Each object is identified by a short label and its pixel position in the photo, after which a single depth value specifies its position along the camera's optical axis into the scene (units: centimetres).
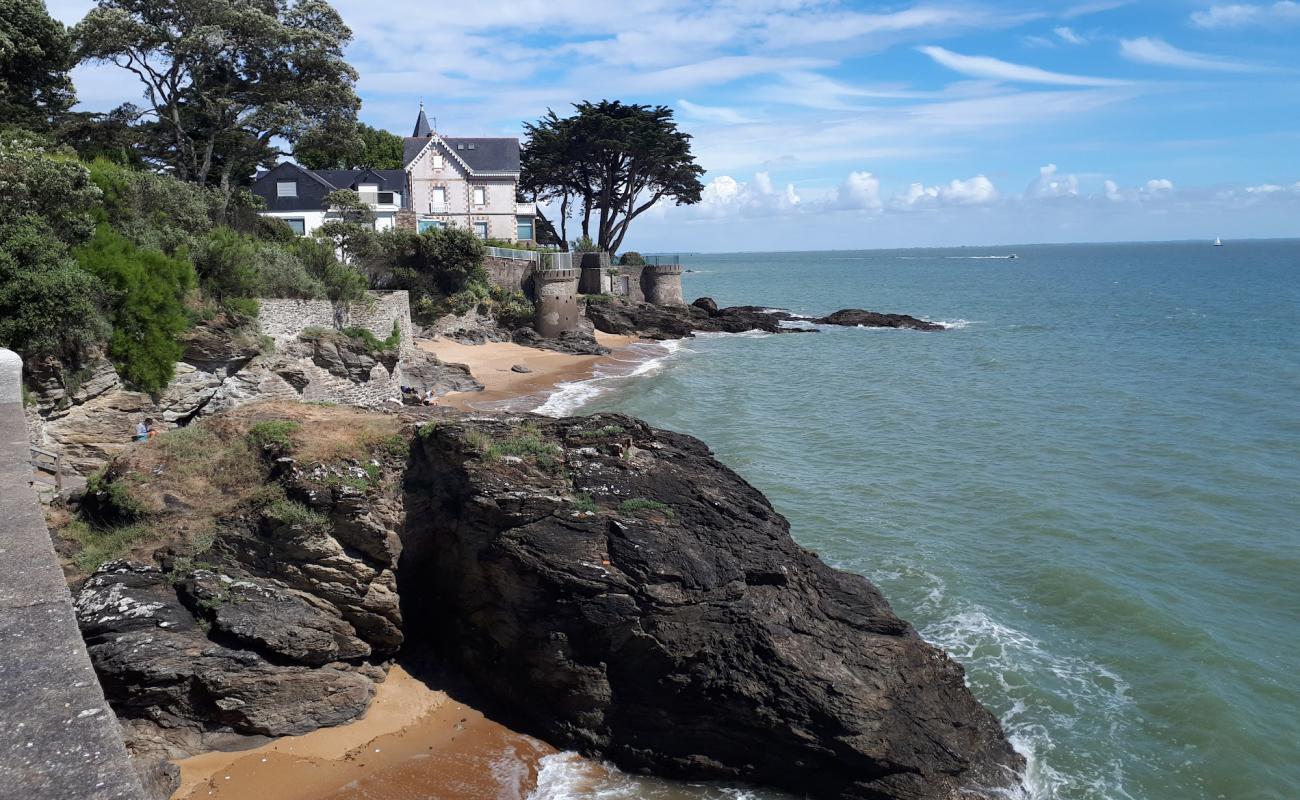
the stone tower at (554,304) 4538
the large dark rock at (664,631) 1084
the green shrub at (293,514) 1159
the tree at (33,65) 2320
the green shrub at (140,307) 1809
